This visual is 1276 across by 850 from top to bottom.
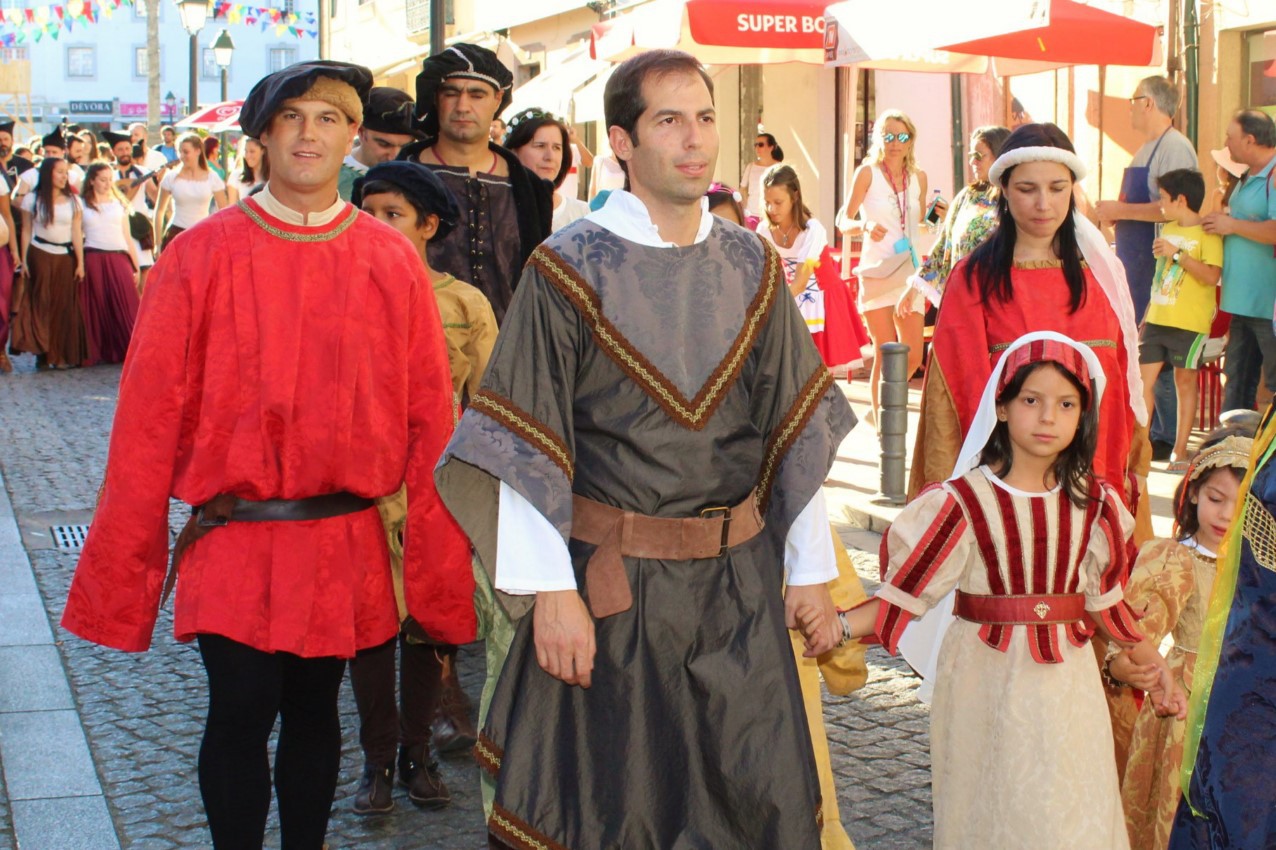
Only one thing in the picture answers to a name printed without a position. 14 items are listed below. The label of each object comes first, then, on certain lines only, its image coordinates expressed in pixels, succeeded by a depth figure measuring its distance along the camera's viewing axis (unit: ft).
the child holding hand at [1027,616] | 12.89
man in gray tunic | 11.02
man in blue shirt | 31.22
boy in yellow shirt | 32.58
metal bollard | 29.45
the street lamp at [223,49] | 105.09
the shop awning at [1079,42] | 38.29
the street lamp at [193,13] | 87.04
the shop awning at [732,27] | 45.34
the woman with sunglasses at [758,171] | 52.16
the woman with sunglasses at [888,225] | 37.32
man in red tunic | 12.30
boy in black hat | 15.65
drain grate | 28.04
